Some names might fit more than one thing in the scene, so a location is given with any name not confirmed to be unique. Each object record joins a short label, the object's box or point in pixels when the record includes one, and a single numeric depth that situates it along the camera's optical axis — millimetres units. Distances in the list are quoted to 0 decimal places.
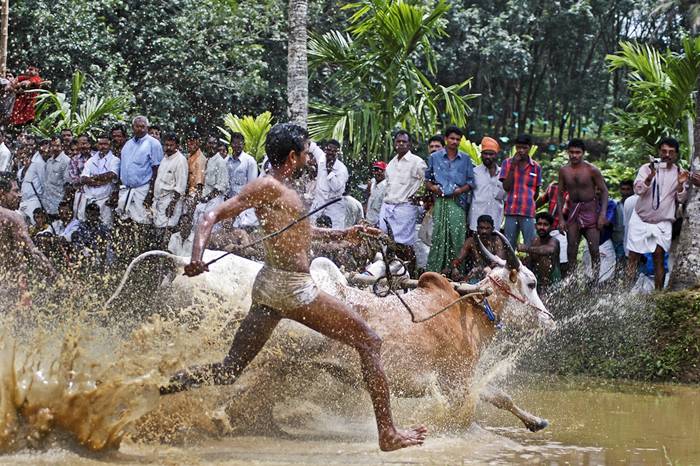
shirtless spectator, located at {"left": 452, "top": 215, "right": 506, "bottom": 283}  10984
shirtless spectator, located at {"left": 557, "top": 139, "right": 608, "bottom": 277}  11523
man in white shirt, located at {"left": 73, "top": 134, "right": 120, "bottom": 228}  13019
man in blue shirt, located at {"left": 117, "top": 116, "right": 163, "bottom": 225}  12664
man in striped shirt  11484
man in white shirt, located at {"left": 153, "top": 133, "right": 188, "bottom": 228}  12438
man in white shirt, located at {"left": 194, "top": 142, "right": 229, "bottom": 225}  12516
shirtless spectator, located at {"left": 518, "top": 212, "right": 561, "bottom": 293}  11398
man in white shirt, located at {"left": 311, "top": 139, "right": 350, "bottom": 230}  12211
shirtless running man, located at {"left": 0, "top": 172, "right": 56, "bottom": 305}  7863
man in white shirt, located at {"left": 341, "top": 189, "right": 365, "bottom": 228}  12328
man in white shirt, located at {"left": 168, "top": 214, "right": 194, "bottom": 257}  12406
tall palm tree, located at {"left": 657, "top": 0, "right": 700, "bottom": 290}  10547
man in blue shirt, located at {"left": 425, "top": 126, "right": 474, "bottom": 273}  11617
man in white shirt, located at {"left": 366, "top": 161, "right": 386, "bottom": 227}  12805
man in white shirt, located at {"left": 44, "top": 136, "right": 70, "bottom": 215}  13875
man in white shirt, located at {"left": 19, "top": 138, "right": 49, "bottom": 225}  14109
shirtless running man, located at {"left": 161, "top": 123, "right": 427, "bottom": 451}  5871
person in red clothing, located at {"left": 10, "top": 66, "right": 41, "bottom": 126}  10055
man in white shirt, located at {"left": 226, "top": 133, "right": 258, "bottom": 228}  12586
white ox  6941
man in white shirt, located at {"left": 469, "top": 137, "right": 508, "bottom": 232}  11703
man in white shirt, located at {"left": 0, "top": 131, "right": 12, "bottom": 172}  13773
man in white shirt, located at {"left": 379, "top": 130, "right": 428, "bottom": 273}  12039
